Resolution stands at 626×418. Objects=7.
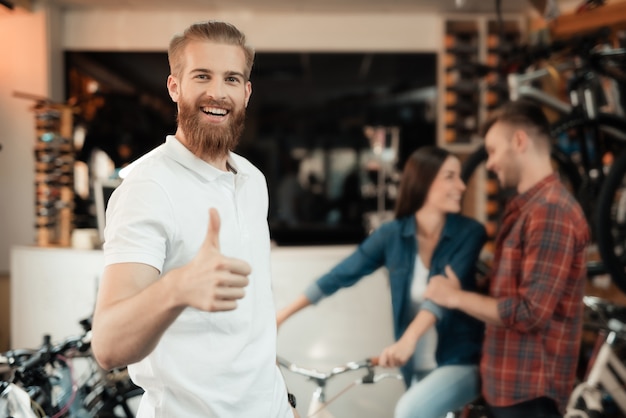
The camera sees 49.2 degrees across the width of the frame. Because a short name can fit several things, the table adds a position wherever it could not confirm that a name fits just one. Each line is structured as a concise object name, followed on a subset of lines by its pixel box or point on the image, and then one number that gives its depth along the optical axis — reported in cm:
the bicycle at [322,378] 211
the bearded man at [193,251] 87
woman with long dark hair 209
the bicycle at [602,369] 258
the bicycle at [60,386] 181
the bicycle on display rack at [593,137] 292
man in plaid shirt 187
